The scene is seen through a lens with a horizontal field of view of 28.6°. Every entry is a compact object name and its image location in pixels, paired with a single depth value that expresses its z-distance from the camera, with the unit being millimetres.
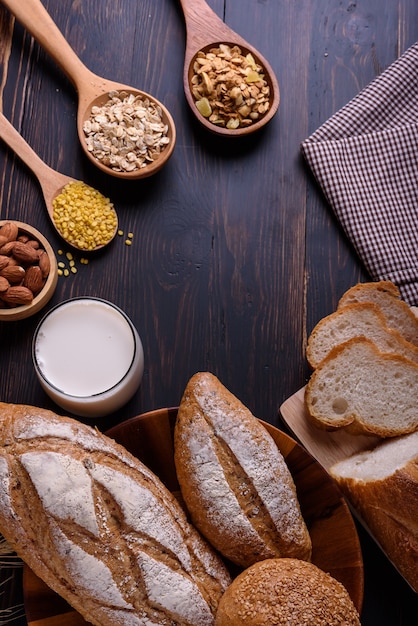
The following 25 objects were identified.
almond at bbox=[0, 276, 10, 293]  649
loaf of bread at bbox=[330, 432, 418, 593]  597
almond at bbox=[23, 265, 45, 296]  660
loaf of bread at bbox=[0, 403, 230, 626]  553
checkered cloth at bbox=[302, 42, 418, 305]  703
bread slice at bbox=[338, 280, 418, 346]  680
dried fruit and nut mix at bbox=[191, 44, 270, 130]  693
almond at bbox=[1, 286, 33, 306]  654
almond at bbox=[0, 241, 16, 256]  657
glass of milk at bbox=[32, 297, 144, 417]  619
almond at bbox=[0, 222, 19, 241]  662
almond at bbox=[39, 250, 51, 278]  665
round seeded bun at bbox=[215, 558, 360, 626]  540
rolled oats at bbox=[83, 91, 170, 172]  685
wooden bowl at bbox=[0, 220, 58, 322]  662
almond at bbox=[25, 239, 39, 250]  666
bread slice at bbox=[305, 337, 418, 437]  652
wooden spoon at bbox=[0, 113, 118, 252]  701
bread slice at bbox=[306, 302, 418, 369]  671
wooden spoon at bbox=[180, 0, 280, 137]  698
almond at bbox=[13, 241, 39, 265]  656
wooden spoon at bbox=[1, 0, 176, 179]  703
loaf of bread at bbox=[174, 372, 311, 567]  578
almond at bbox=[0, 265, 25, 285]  653
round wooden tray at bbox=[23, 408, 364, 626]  584
